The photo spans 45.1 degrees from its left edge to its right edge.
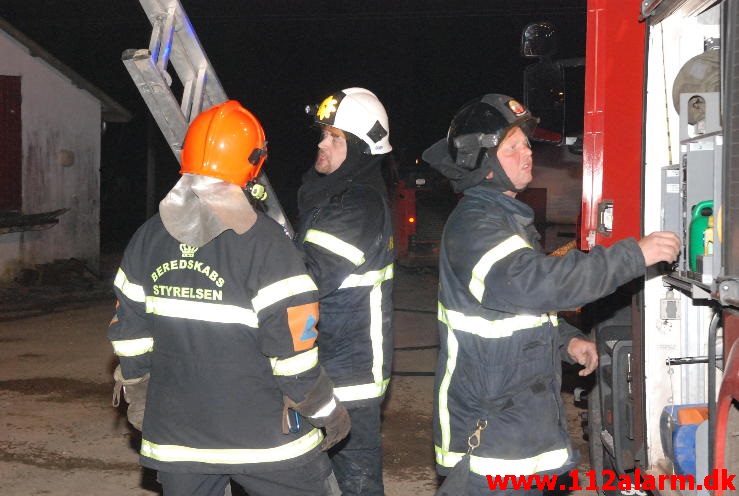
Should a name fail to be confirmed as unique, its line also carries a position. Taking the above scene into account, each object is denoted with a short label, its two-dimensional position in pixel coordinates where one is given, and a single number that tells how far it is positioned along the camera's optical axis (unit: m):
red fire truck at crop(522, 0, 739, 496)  3.36
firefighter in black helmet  2.90
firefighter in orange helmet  3.02
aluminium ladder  4.23
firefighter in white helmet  3.84
